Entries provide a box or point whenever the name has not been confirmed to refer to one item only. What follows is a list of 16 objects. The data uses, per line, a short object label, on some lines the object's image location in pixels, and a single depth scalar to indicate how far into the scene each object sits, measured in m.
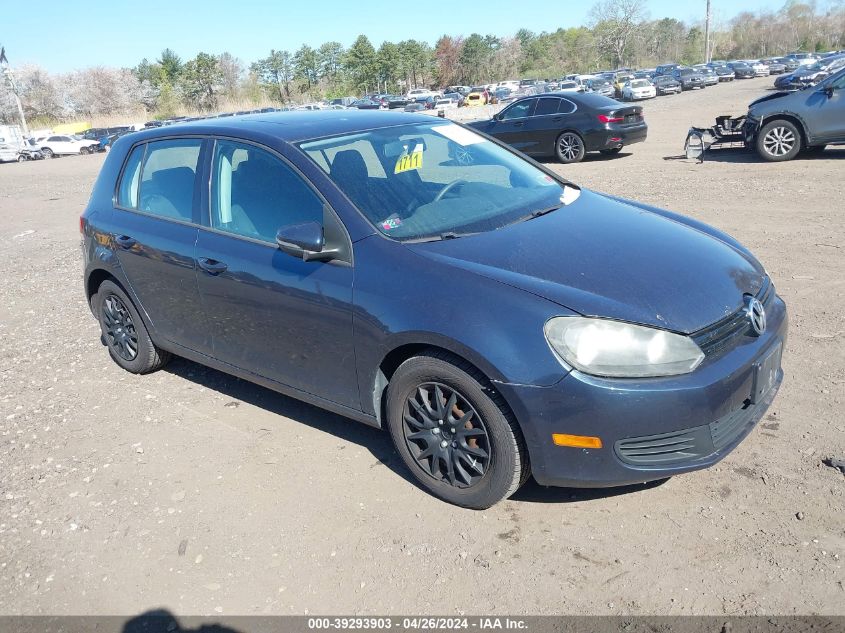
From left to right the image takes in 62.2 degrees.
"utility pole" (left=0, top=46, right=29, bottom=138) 55.88
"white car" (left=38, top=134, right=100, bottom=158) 43.69
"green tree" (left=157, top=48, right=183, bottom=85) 93.72
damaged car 11.46
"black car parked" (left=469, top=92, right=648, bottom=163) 14.58
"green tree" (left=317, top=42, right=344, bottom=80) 109.62
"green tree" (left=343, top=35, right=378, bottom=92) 101.38
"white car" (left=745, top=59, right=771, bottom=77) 58.88
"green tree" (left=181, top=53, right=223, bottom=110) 87.88
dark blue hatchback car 2.82
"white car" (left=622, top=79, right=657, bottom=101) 43.22
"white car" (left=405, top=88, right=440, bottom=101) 66.49
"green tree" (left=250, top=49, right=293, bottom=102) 103.38
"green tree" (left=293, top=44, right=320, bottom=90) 106.25
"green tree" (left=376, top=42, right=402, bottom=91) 101.75
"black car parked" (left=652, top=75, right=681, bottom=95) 46.75
